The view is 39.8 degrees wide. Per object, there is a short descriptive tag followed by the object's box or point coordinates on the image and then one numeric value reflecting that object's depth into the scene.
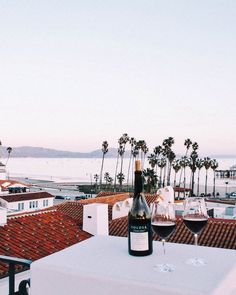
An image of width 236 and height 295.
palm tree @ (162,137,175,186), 65.48
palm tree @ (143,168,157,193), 55.28
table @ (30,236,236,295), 1.63
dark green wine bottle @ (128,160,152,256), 2.01
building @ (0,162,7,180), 58.67
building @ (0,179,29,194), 41.75
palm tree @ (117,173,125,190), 65.94
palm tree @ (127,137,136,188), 73.18
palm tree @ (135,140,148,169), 69.28
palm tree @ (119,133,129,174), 73.18
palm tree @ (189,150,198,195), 68.25
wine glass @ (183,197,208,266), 2.11
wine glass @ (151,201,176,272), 2.03
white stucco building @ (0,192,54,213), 32.99
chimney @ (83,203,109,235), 13.68
